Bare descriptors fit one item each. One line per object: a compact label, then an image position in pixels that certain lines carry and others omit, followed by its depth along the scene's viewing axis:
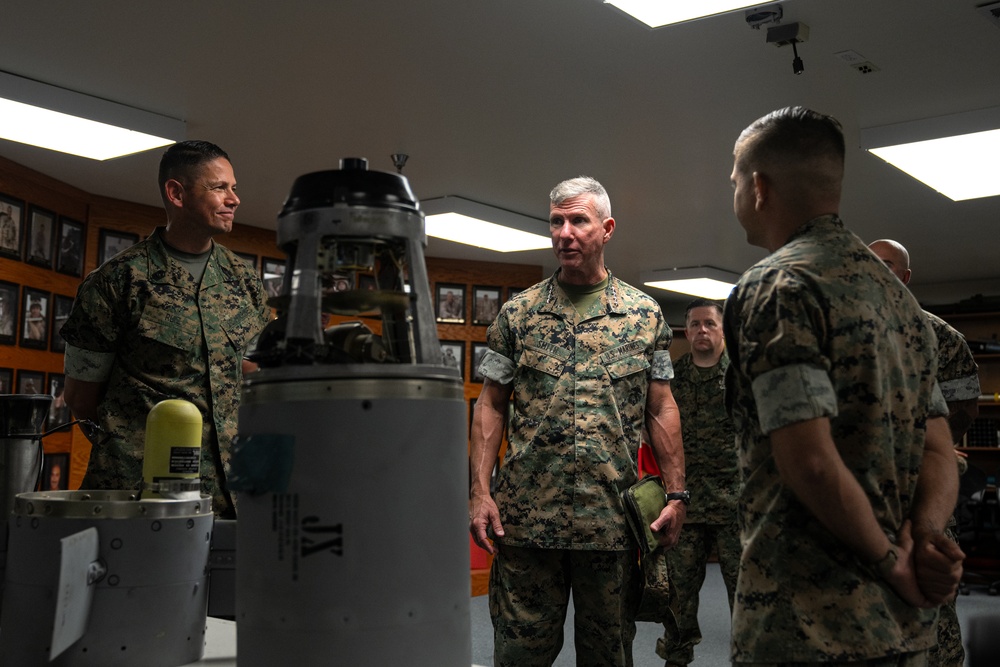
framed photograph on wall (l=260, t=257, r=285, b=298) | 7.67
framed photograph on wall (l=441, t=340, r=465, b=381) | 8.97
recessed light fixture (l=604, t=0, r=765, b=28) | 3.29
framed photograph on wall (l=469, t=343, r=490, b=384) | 9.09
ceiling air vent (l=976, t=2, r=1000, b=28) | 3.59
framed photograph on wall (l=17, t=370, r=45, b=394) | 6.10
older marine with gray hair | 2.62
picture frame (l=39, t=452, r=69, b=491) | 6.24
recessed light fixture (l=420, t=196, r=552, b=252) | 6.62
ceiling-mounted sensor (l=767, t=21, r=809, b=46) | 3.78
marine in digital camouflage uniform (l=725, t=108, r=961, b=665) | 1.36
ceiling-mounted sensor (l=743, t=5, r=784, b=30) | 3.57
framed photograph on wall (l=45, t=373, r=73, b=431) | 6.30
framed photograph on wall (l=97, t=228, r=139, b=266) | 6.68
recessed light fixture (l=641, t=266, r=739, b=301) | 9.27
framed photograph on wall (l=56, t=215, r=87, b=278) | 6.39
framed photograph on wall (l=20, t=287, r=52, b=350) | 6.13
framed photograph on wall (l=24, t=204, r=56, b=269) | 6.10
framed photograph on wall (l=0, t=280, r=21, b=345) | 5.94
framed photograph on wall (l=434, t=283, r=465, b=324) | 8.98
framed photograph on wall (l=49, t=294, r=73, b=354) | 6.37
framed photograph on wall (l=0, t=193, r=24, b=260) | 5.86
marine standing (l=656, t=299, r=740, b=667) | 4.60
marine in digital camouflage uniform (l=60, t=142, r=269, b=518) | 2.08
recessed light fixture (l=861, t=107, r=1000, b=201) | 4.68
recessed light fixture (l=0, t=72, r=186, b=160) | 4.42
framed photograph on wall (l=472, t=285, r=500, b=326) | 9.17
